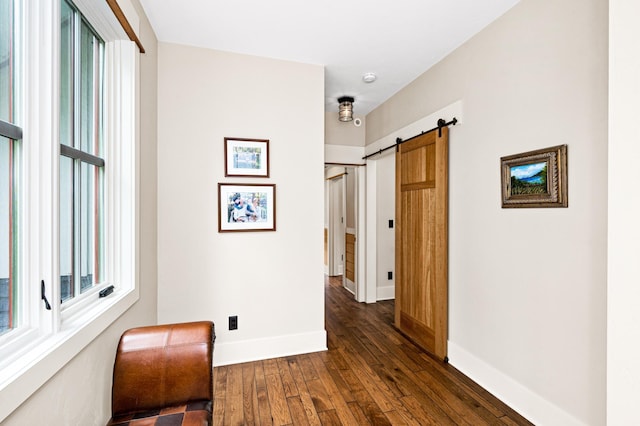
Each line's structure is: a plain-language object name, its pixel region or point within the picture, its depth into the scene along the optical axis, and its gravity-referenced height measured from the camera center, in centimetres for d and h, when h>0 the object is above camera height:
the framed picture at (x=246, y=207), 261 +3
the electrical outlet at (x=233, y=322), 262 -97
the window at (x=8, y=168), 96 +14
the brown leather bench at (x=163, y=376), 136 -77
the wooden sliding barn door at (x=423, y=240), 264 -29
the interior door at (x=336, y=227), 566 -33
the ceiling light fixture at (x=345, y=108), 370 +125
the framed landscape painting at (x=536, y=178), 174 +20
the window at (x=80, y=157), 133 +25
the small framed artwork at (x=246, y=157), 261 +46
